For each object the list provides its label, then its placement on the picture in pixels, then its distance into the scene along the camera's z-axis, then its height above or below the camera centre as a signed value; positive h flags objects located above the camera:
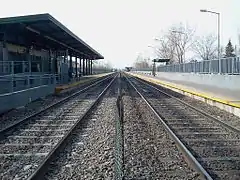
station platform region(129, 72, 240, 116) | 15.17 -1.33
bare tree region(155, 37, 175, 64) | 77.69 +5.60
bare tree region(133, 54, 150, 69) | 137.80 +4.54
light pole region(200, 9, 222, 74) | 19.64 +0.30
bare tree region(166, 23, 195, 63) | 77.56 +7.00
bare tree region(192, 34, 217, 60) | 96.86 +6.58
